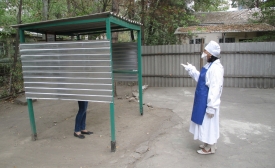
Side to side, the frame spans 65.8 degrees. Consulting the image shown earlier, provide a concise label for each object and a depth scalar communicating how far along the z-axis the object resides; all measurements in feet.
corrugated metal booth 11.91
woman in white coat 10.57
